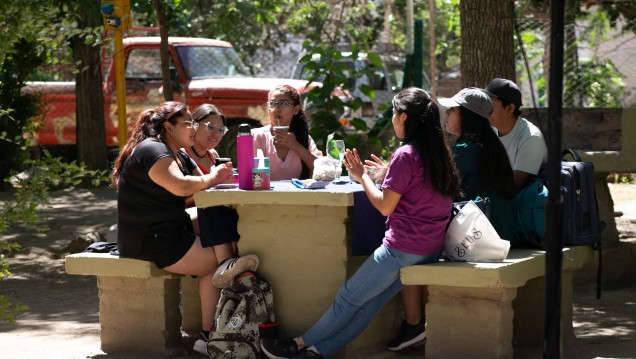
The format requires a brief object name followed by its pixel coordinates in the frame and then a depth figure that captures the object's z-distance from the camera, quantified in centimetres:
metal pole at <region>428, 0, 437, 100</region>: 1552
